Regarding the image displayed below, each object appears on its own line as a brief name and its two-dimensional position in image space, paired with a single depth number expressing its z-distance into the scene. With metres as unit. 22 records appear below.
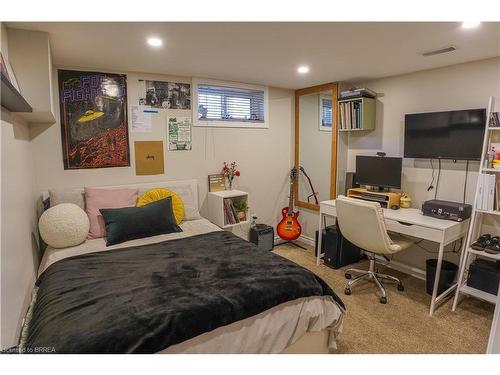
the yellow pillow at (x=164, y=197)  2.96
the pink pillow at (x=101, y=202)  2.63
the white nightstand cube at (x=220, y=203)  3.39
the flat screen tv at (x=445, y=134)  2.64
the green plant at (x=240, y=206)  3.58
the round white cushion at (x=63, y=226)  2.30
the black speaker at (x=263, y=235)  3.83
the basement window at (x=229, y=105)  3.49
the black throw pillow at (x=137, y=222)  2.50
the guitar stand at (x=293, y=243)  4.15
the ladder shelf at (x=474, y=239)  2.41
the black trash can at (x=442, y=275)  2.72
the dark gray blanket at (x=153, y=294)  1.31
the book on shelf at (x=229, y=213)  3.43
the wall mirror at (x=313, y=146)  3.97
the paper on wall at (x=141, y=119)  3.10
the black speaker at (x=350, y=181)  3.57
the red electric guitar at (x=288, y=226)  4.07
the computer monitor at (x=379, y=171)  3.13
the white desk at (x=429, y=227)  2.45
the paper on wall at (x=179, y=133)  3.32
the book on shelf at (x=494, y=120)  2.41
